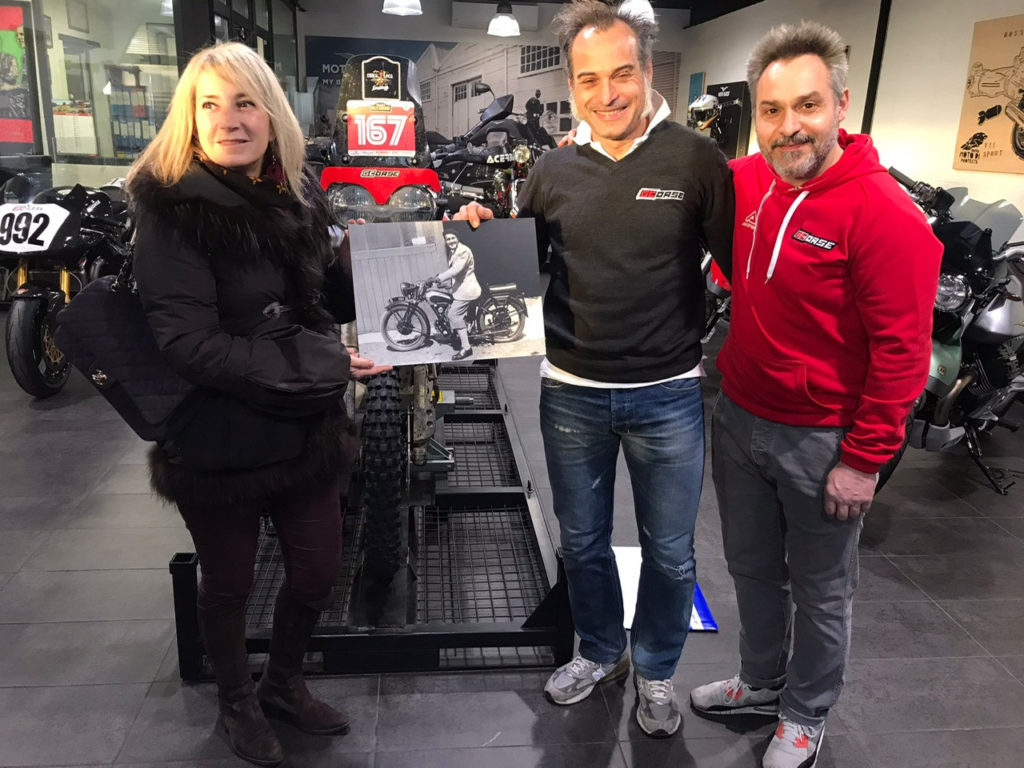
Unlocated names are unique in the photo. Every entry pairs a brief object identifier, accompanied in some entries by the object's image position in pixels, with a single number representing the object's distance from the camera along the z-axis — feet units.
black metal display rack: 6.72
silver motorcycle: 10.10
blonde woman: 4.48
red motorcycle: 7.08
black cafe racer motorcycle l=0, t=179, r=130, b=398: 13.42
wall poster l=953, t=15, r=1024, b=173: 15.88
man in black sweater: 5.08
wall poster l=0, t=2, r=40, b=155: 19.58
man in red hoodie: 4.53
